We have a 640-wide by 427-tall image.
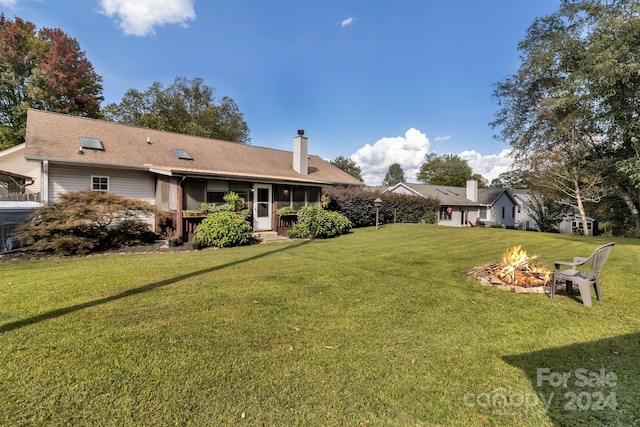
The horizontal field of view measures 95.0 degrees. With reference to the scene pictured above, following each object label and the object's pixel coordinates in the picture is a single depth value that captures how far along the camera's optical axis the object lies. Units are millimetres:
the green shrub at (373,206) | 16478
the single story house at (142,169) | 10805
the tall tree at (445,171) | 53844
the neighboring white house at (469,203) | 28516
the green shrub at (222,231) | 9773
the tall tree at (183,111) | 24812
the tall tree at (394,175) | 82812
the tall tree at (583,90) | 13617
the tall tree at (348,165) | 62725
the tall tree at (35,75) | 21375
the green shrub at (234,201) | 11711
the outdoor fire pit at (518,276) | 4744
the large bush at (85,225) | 7984
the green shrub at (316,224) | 12305
